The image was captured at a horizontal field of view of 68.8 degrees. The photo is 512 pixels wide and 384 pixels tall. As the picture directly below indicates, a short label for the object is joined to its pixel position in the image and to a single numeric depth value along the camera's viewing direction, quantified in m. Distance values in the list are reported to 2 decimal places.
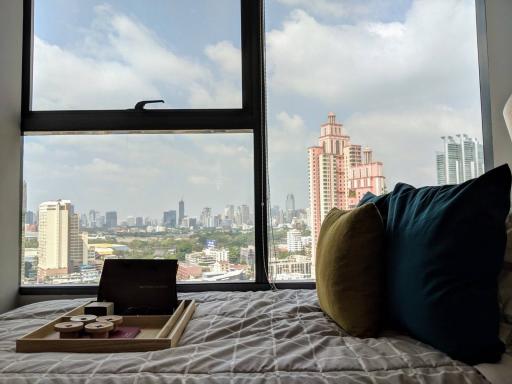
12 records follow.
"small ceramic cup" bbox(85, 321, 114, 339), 0.98
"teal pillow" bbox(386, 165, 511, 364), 0.76
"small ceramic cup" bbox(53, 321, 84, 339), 0.98
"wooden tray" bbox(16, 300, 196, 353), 0.89
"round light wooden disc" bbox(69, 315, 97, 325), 1.04
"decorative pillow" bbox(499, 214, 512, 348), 0.82
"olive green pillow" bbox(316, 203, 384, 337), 0.97
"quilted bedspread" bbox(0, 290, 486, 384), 0.74
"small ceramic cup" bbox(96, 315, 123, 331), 1.08
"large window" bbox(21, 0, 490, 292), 1.89
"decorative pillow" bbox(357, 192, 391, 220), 1.14
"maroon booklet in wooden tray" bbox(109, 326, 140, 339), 1.03
